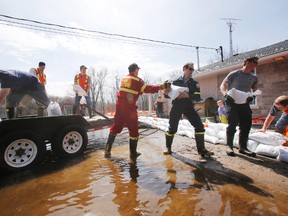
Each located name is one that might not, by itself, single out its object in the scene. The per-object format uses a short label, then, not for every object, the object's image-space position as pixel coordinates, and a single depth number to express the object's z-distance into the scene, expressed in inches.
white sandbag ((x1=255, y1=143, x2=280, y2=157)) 116.7
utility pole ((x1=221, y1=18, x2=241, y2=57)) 931.0
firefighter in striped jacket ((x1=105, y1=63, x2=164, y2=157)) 138.0
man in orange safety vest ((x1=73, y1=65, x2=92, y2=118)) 255.1
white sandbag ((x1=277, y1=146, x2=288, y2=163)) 107.0
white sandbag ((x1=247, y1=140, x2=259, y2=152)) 130.7
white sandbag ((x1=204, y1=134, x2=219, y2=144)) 164.4
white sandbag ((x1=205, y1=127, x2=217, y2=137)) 173.3
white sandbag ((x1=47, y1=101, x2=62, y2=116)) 155.4
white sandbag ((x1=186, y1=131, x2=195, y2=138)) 196.9
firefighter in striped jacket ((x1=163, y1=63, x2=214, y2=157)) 134.9
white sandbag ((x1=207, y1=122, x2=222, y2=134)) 171.0
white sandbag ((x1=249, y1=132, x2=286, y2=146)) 120.6
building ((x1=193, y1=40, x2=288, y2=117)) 299.1
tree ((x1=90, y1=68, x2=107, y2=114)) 1700.7
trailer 113.9
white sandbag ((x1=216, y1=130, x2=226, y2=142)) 160.3
